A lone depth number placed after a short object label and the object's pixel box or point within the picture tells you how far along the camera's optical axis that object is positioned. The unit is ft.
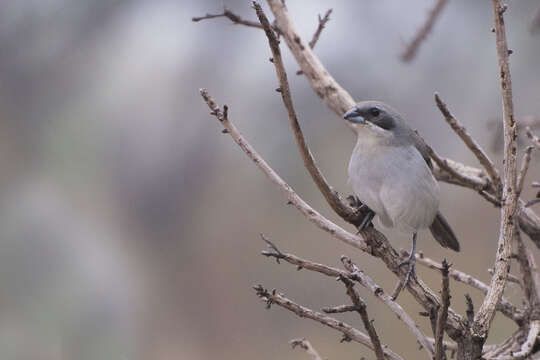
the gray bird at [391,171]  19.54
